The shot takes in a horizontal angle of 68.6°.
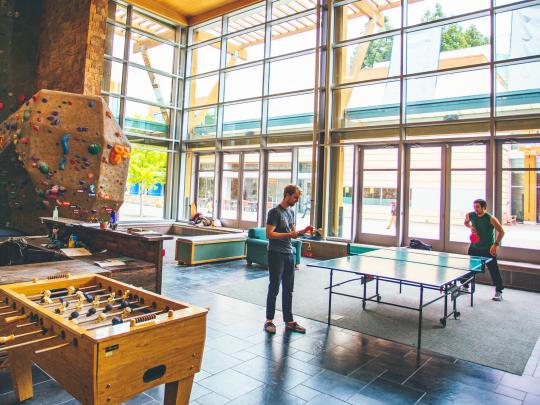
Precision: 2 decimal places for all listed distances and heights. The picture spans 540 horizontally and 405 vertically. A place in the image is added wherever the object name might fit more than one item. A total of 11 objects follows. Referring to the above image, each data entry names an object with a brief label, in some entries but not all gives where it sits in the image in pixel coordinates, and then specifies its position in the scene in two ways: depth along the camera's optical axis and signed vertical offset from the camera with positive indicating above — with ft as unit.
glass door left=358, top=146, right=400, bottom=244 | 28.78 +1.93
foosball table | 5.73 -2.05
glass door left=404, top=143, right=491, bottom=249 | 25.66 +2.15
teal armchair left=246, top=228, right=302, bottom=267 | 26.04 -2.08
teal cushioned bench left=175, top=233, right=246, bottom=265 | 26.25 -2.34
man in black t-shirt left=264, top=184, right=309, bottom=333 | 13.23 -1.15
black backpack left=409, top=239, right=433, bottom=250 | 24.57 -1.48
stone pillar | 28.63 +12.33
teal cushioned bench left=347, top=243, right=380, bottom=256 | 22.41 -1.74
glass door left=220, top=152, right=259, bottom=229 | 37.04 +2.47
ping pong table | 12.75 -1.71
